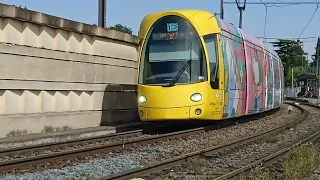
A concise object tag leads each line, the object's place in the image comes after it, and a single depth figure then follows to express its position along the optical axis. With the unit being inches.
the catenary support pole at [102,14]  741.9
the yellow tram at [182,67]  561.9
